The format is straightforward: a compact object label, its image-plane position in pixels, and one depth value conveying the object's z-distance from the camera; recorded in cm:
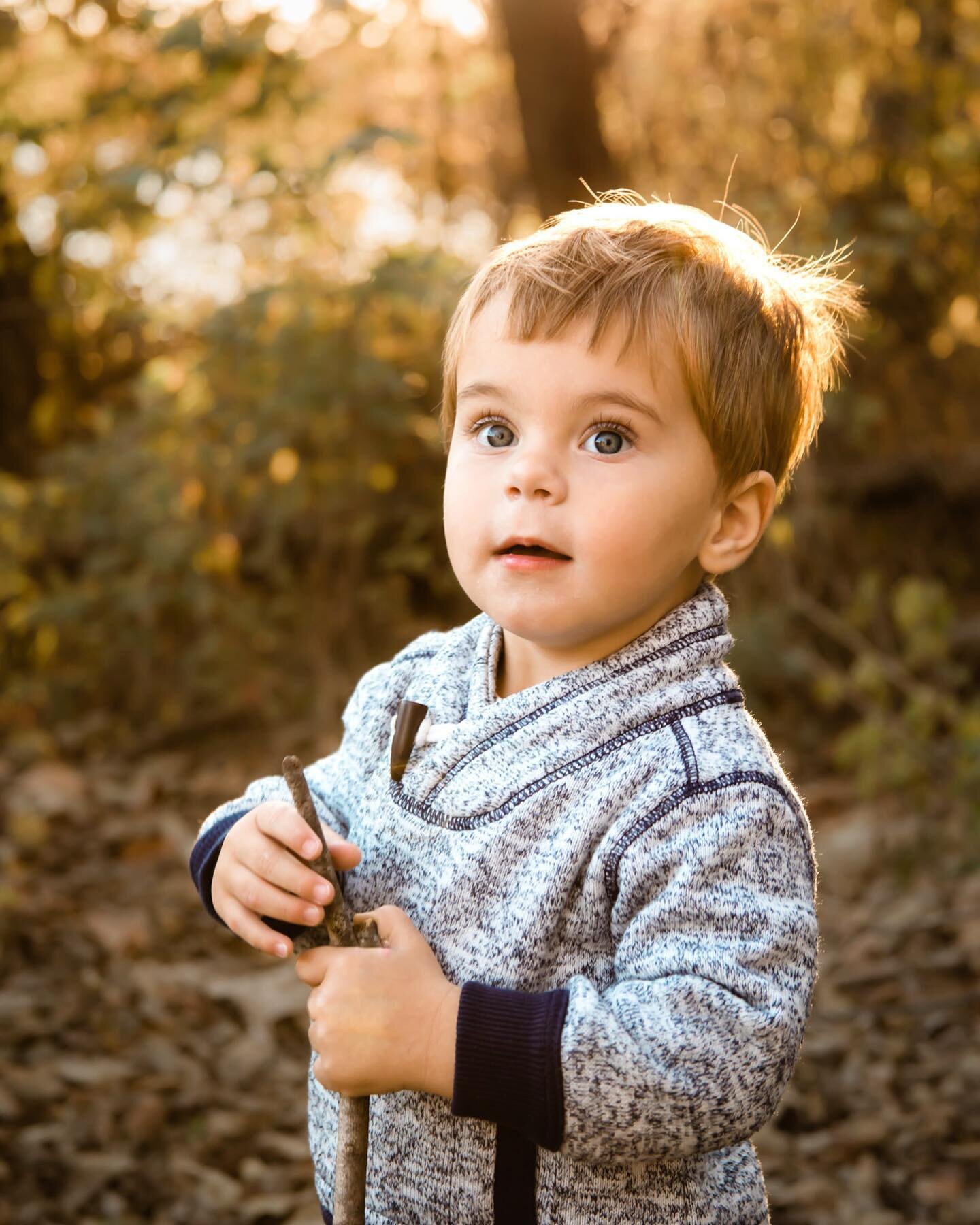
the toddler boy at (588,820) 126
